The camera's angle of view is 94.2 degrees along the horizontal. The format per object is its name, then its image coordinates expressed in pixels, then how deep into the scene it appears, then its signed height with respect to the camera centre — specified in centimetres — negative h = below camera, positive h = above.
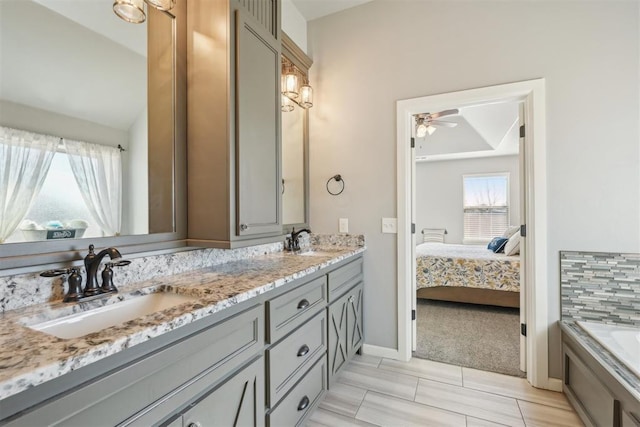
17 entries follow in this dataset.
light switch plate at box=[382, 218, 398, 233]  253 -10
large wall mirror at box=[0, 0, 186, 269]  106 +37
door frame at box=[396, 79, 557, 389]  209 +0
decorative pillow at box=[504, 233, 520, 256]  384 -43
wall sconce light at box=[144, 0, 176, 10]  138 +100
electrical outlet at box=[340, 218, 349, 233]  271 -10
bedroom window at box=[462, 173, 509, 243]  632 +16
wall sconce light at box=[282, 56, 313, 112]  250 +109
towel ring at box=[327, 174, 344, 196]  272 +31
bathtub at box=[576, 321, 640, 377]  151 -74
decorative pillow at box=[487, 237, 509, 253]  420 -45
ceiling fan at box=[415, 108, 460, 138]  366 +119
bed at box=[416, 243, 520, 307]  350 -78
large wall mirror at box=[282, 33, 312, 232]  253 +53
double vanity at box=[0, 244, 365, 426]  67 -41
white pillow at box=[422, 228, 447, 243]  677 -49
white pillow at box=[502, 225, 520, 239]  446 -29
